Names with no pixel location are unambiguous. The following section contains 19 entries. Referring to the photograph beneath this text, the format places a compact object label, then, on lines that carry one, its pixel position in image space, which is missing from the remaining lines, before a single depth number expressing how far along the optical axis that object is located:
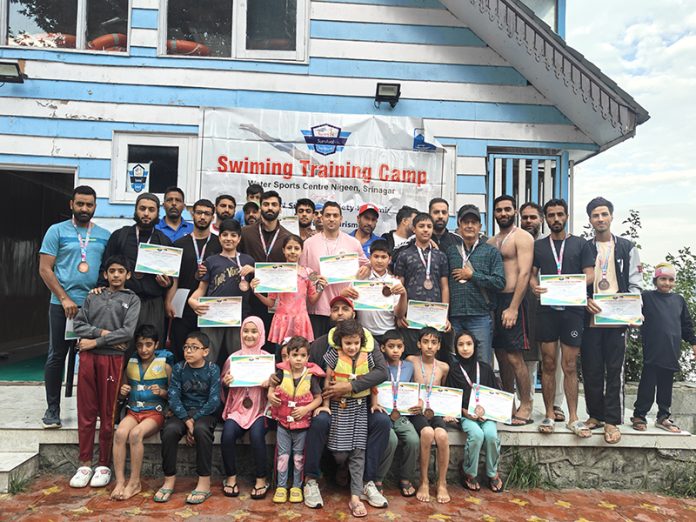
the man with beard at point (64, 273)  4.20
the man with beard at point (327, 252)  4.44
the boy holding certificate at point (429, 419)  3.95
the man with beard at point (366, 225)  5.04
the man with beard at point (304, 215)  5.03
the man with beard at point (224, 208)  5.02
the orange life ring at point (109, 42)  6.05
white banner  6.00
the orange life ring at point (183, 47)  6.12
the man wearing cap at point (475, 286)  4.43
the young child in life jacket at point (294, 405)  3.85
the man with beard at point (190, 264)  4.40
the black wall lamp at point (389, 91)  6.05
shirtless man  4.50
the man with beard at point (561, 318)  4.45
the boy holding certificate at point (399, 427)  3.96
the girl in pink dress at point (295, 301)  4.23
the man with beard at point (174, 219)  4.72
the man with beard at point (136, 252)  4.26
